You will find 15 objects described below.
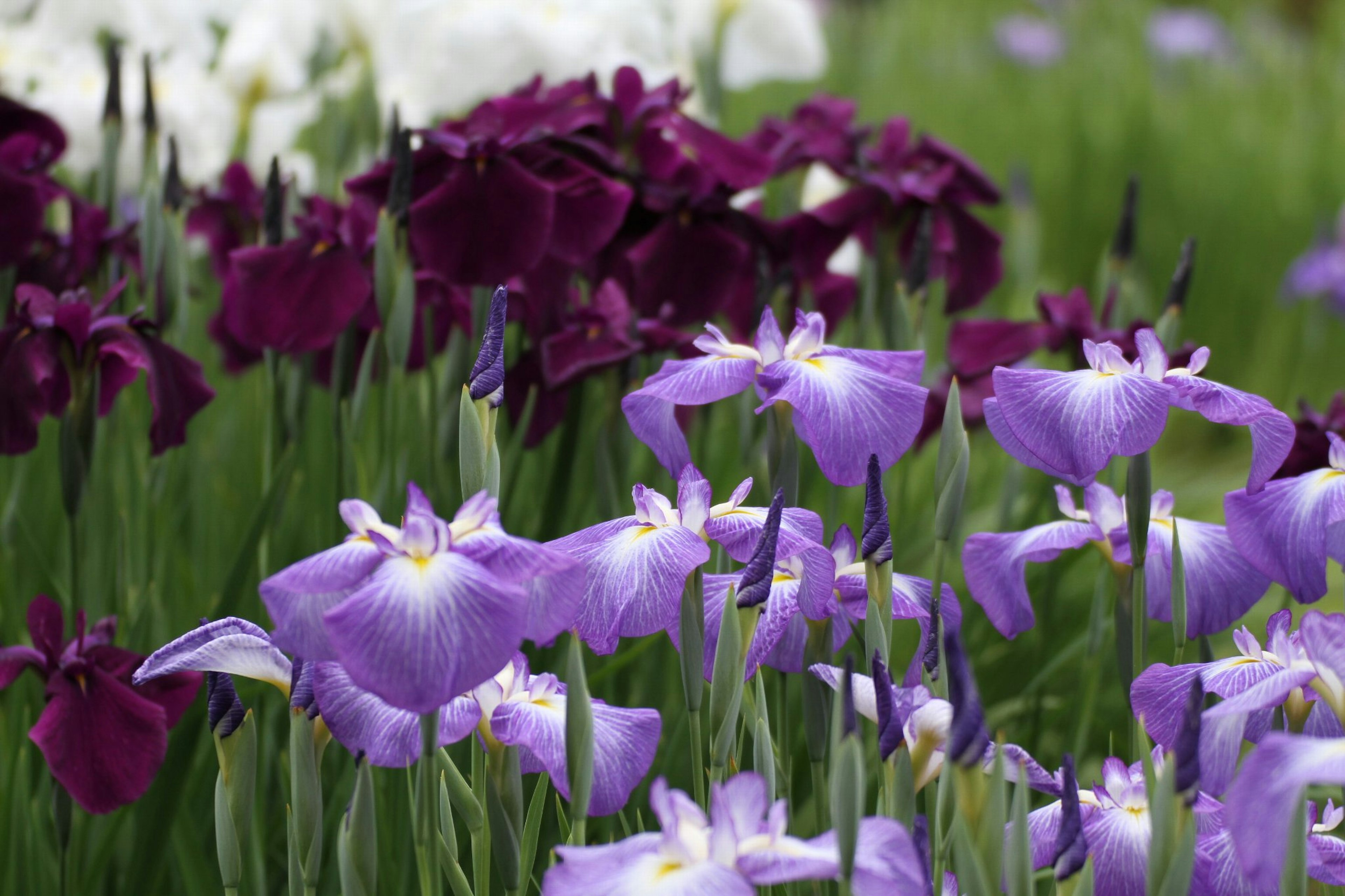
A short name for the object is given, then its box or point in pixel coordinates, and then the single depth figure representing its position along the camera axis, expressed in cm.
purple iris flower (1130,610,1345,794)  277
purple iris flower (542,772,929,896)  266
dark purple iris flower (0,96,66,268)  387
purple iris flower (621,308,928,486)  293
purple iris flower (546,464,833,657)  285
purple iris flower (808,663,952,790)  279
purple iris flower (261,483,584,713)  268
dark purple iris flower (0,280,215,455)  319
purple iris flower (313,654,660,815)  279
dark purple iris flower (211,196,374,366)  358
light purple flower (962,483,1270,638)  303
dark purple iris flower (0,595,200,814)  298
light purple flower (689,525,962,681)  286
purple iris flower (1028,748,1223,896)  282
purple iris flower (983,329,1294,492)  290
